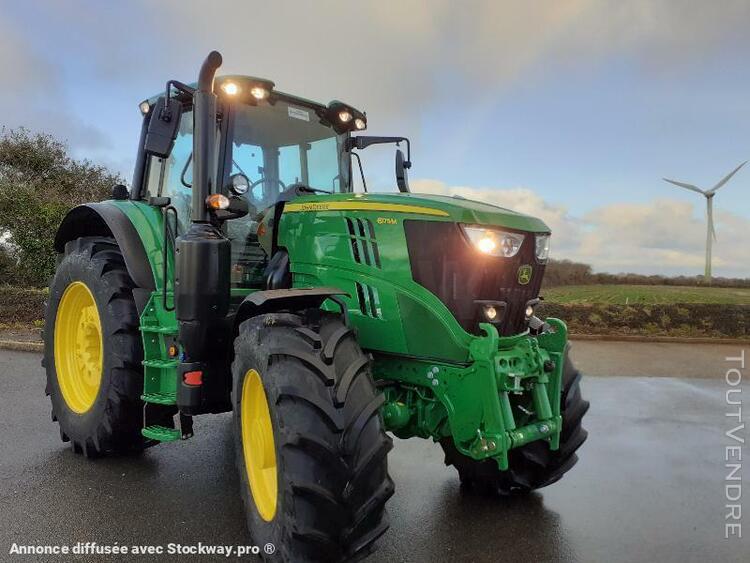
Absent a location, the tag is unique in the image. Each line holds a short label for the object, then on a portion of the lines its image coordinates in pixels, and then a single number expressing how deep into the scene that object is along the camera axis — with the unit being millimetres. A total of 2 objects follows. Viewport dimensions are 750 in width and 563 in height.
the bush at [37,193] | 14820
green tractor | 2818
